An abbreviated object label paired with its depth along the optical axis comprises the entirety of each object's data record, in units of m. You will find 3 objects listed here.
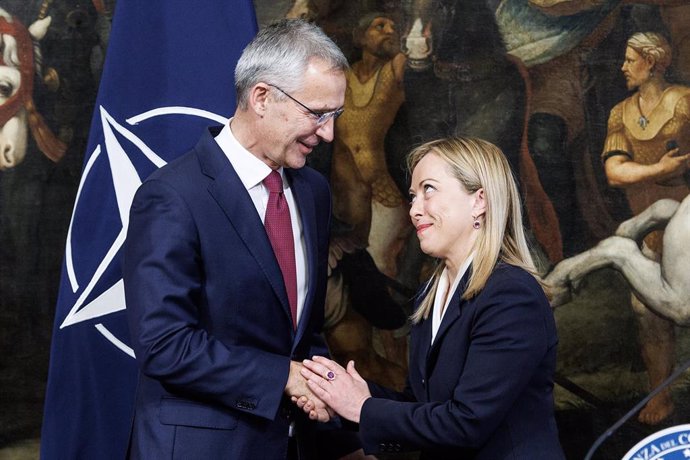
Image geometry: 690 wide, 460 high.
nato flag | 7.56
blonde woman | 5.23
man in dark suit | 5.49
